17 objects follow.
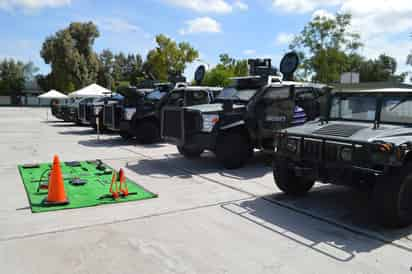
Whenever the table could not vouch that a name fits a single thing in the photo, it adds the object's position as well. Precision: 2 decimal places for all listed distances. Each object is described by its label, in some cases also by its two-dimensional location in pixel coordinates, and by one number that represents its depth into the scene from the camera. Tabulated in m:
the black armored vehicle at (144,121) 12.76
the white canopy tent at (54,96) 30.83
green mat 5.66
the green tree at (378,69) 52.38
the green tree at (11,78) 68.06
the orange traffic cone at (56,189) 5.50
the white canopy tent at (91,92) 24.34
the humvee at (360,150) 4.34
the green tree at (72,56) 53.72
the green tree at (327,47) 26.98
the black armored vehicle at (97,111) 15.52
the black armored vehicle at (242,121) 8.28
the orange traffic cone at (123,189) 6.04
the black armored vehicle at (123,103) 13.27
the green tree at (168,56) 40.78
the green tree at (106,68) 60.24
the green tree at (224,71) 29.06
